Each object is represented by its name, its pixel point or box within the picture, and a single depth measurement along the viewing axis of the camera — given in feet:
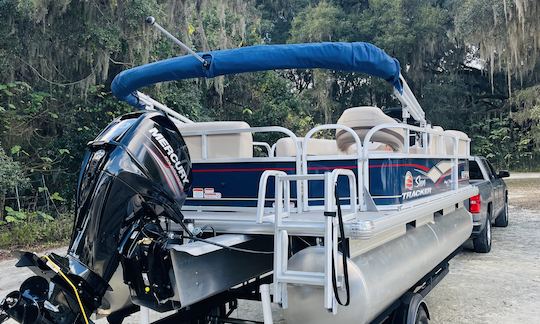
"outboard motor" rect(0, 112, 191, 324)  7.70
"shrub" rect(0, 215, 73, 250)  29.91
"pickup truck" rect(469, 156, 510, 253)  24.03
